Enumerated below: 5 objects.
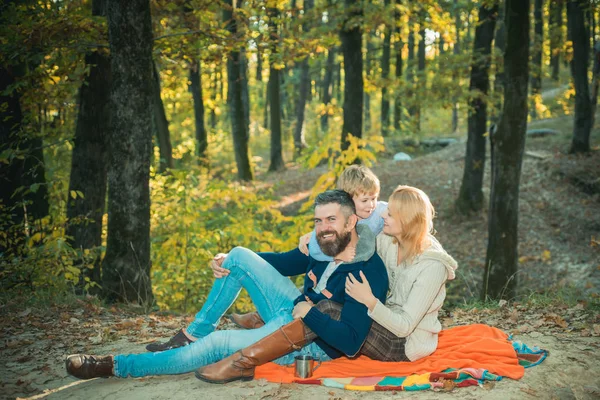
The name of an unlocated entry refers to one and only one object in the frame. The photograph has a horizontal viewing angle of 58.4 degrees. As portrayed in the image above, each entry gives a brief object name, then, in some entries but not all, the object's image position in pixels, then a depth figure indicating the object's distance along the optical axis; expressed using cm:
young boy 526
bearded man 414
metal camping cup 425
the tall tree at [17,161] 833
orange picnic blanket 424
